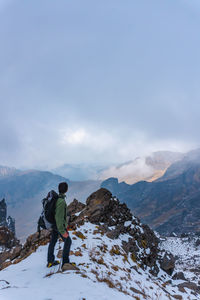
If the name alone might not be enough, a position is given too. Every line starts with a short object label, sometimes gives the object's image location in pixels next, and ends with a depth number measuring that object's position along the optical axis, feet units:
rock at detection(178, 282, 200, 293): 49.30
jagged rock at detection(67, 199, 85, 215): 84.46
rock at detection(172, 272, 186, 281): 58.98
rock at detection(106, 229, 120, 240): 51.78
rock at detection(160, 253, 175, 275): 59.56
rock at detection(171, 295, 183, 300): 38.04
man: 24.41
